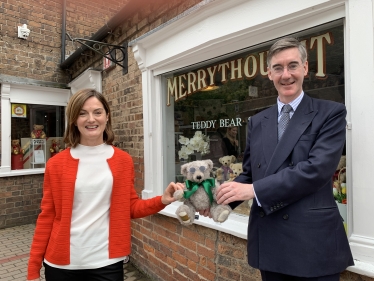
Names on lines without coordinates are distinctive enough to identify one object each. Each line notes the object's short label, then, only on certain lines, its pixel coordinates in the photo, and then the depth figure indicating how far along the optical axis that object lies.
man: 1.32
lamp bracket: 4.11
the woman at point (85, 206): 1.72
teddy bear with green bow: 1.70
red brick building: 2.56
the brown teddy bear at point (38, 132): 6.45
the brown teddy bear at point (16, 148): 6.12
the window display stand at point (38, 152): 6.47
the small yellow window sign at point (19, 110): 6.11
